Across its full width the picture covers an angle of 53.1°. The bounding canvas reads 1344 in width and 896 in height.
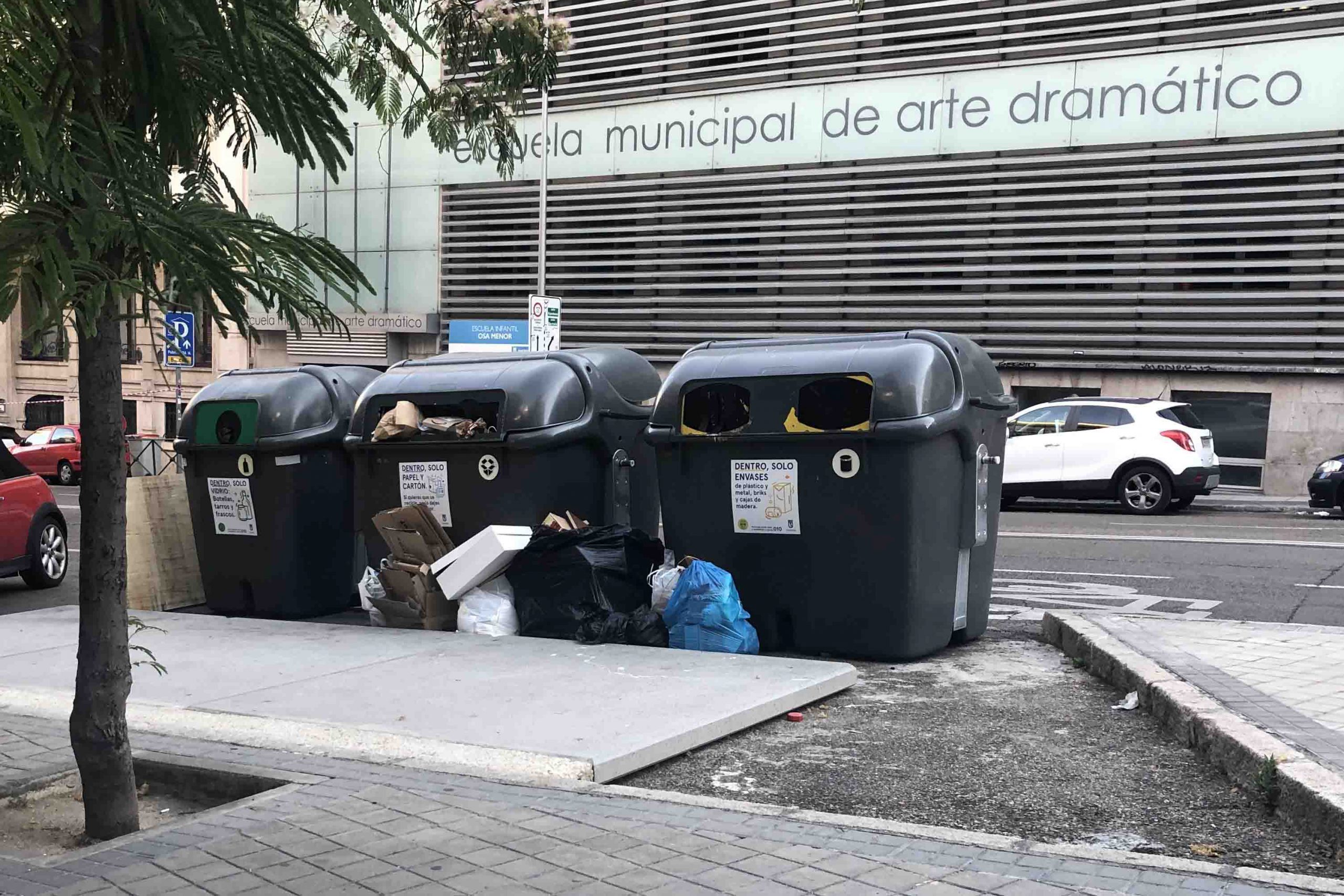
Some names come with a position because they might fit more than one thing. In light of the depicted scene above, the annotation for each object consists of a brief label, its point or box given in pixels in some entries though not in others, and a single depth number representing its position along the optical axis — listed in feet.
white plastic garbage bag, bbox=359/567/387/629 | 27.32
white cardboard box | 24.54
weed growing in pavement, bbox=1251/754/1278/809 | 14.44
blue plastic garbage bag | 23.34
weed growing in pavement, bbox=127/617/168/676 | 14.93
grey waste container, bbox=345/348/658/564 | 26.43
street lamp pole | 76.74
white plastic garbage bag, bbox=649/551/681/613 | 24.48
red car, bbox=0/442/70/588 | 36.81
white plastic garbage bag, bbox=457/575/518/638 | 25.07
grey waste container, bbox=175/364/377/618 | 29.14
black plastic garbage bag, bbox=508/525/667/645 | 24.36
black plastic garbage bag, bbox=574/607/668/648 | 23.86
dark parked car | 55.77
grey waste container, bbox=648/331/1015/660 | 22.91
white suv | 57.21
